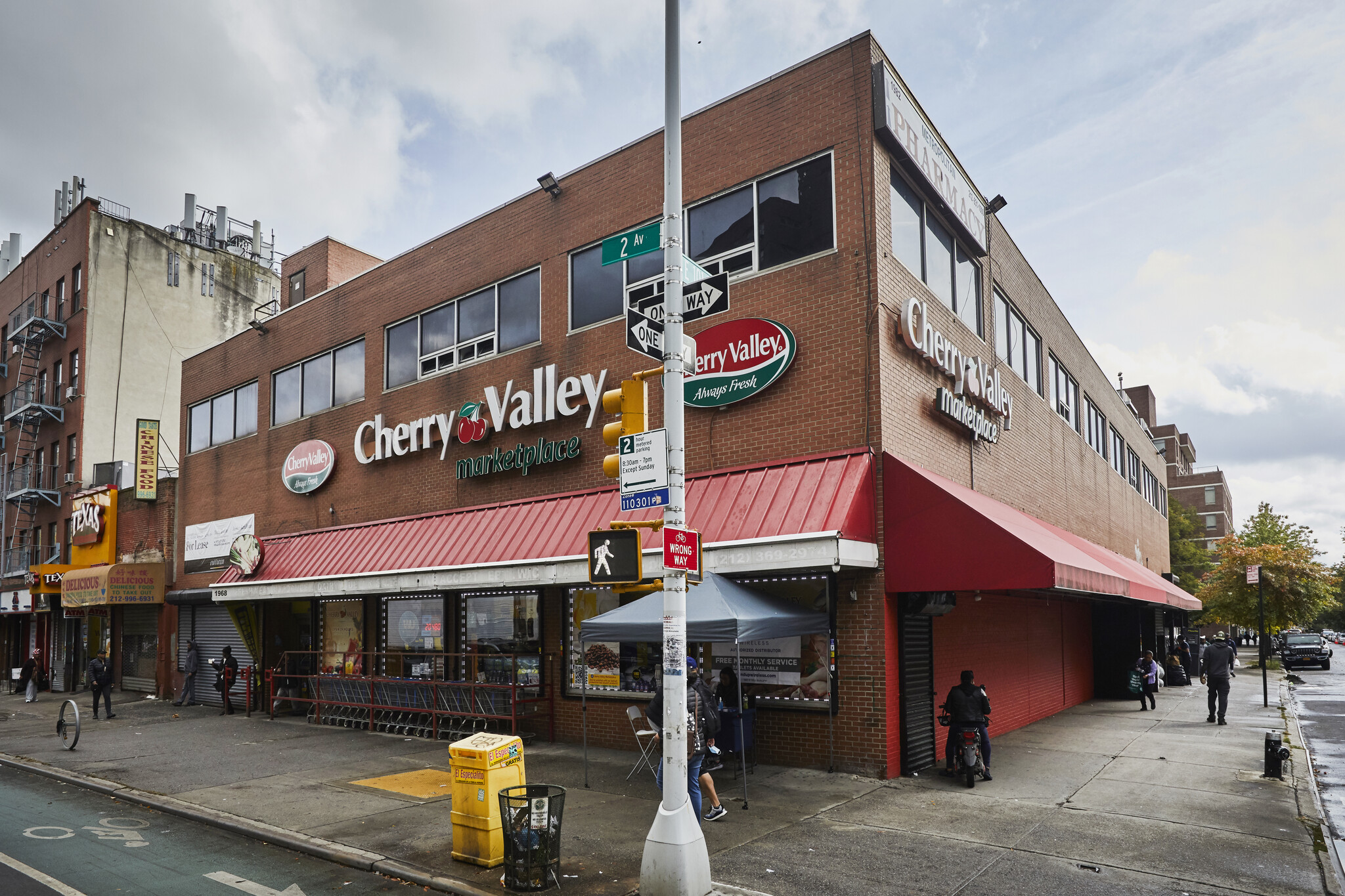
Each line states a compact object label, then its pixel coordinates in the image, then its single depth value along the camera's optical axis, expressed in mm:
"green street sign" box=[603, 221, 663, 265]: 8516
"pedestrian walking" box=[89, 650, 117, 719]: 21312
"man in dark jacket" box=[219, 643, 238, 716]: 21922
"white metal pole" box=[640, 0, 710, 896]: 7211
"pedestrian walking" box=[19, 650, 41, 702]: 27453
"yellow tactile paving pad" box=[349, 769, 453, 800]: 11734
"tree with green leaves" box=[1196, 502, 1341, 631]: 36375
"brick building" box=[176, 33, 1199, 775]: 12312
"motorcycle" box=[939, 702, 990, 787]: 11547
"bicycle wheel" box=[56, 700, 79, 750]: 15898
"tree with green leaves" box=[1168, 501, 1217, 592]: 63906
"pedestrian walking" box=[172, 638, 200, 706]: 23875
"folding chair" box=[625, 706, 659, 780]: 12016
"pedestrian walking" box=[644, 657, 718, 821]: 9141
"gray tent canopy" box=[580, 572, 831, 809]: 10703
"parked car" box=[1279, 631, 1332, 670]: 42250
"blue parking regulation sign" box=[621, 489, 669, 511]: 7992
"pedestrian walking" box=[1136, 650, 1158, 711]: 21609
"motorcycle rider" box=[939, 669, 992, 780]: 11828
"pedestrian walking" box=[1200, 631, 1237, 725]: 18031
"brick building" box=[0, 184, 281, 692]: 33500
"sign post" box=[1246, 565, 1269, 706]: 20719
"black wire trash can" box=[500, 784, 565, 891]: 7613
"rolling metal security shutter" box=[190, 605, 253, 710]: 23938
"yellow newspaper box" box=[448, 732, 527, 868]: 8391
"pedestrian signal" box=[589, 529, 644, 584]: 7746
